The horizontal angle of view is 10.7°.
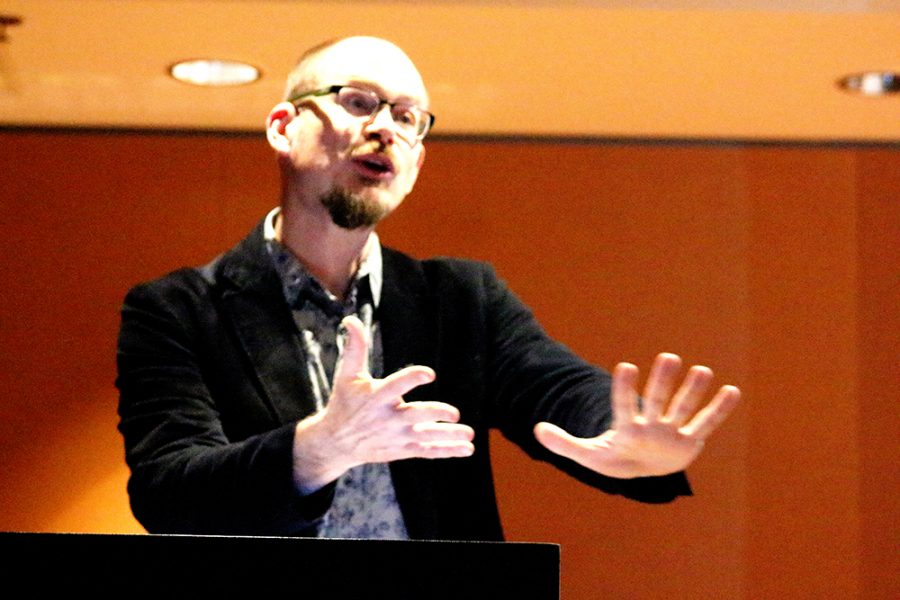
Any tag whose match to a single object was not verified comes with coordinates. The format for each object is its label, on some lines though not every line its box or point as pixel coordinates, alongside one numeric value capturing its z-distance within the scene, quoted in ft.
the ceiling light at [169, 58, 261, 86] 21.85
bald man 19.08
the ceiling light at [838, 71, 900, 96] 21.83
